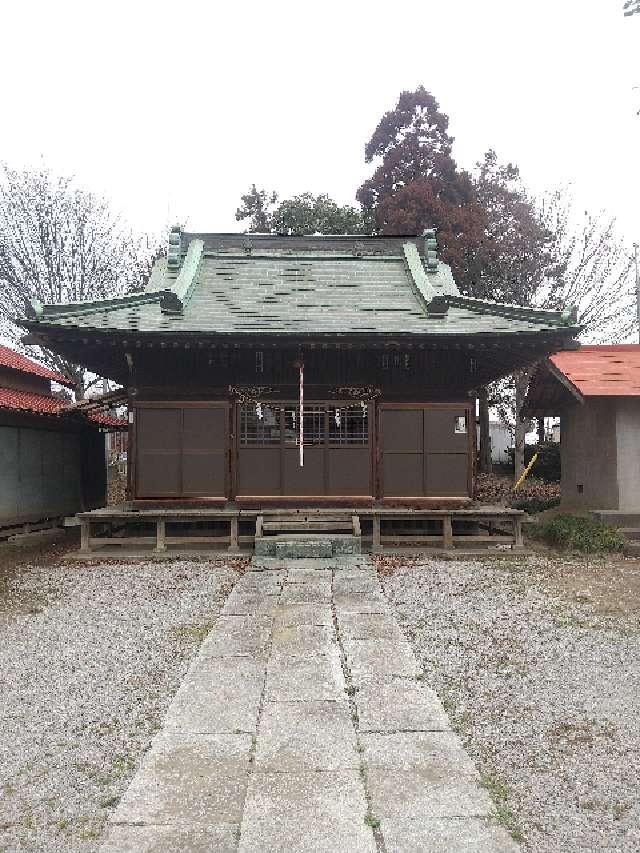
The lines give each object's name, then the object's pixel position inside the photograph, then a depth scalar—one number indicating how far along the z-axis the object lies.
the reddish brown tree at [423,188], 22.91
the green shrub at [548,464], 23.69
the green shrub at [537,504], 15.24
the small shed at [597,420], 11.70
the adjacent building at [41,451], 12.05
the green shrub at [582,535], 11.02
